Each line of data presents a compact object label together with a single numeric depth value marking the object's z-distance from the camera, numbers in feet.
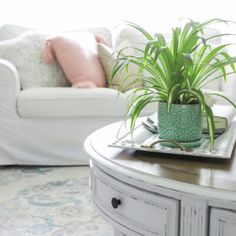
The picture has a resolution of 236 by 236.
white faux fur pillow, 11.84
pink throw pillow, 11.83
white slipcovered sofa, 11.20
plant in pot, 6.51
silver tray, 6.56
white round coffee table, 5.59
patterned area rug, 8.80
